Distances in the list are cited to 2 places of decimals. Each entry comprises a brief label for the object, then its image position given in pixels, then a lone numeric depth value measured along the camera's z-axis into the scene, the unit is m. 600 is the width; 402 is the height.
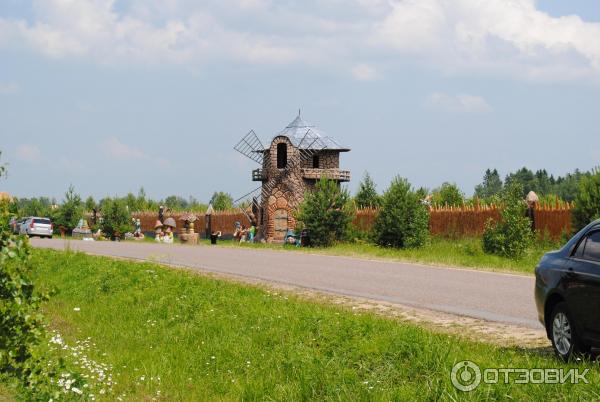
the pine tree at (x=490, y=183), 164.07
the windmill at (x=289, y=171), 56.31
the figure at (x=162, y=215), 72.69
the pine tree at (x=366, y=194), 59.91
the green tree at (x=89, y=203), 82.57
